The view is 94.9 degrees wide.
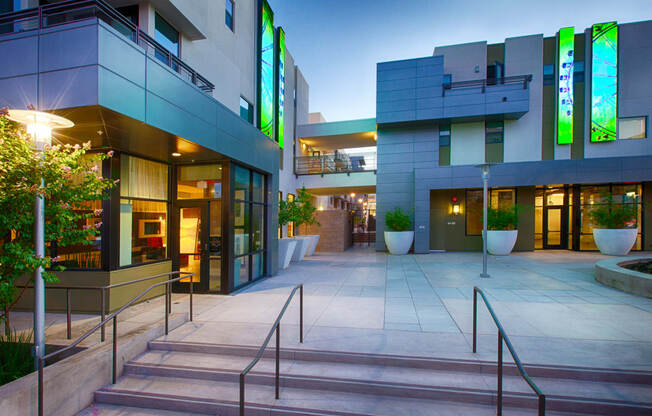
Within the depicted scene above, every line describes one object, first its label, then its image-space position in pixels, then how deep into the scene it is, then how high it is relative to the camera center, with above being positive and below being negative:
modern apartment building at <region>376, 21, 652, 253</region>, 15.46 +4.42
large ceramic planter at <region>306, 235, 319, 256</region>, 15.73 -1.90
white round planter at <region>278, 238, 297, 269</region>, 11.46 -1.66
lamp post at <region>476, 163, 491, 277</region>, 9.53 +0.26
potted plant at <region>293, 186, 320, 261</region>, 13.00 -0.17
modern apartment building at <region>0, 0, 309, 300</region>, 4.26 +1.41
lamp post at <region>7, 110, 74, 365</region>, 3.65 -0.07
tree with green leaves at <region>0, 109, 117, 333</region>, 3.56 +0.16
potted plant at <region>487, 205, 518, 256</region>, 14.48 -0.93
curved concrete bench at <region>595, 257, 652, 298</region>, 6.93 -1.67
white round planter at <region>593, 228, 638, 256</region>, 13.24 -1.24
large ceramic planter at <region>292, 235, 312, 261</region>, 13.53 -1.80
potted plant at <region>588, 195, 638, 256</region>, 13.25 -0.72
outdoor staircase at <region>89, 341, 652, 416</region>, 3.38 -2.21
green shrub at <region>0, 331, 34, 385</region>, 3.60 -1.96
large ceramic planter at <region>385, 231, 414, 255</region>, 15.81 -1.64
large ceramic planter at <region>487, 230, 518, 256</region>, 14.51 -1.43
